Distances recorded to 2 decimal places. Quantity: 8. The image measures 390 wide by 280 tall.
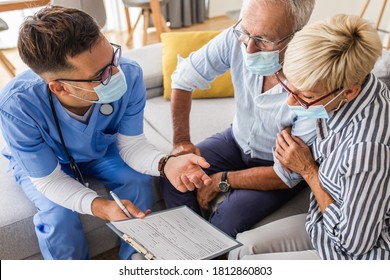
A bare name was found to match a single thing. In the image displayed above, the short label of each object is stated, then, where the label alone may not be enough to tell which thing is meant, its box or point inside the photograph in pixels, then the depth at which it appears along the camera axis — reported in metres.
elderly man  1.22
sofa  1.38
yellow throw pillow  2.03
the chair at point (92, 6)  2.48
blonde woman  0.93
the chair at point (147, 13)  3.51
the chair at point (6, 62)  2.80
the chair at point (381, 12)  3.27
